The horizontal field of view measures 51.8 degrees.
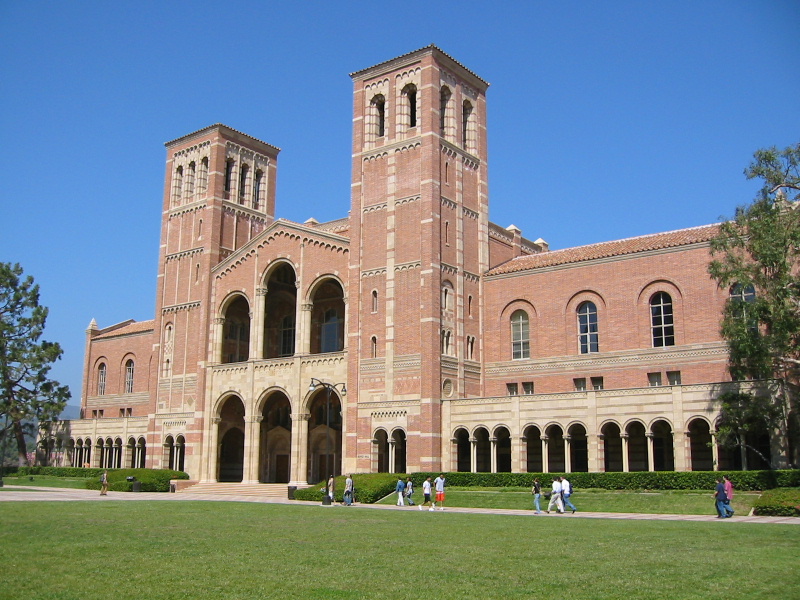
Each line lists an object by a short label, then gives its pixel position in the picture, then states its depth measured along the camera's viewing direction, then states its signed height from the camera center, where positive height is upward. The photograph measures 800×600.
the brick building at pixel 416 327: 42.66 +6.89
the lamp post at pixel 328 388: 39.12 +3.10
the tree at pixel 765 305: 32.50 +5.55
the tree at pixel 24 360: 66.62 +6.44
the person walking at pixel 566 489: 32.84 -1.74
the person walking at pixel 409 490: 39.25 -2.18
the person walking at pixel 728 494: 29.12 -1.70
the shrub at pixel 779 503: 28.69 -2.00
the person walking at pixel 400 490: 38.89 -2.17
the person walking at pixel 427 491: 37.94 -2.16
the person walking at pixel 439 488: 36.59 -1.93
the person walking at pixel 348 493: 38.97 -2.32
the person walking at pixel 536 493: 33.09 -1.93
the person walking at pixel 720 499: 28.91 -1.86
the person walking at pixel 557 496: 32.88 -2.03
